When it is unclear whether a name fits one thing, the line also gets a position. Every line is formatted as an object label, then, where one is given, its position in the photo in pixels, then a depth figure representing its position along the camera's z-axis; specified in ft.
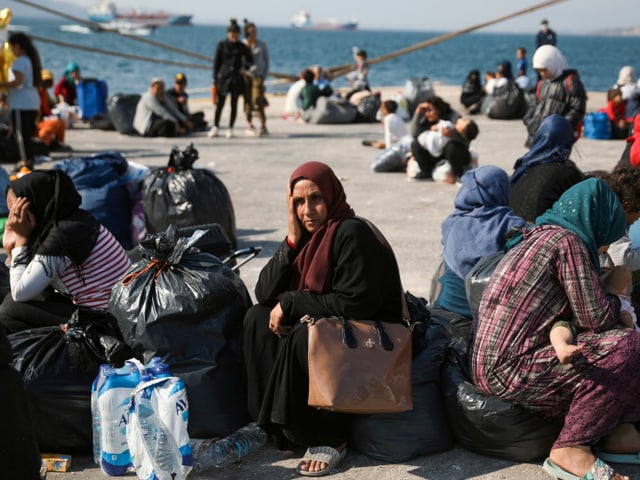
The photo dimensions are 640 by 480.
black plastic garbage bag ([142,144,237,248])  22.57
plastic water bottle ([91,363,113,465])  12.43
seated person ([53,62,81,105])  52.70
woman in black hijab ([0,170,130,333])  14.37
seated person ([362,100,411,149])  39.91
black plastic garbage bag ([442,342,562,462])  12.42
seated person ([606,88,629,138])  45.39
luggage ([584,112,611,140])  45.55
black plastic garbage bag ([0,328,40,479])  8.46
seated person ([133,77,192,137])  46.16
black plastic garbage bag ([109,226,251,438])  13.04
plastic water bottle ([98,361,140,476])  12.23
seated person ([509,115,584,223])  19.38
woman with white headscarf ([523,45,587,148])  29.25
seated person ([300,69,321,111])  53.78
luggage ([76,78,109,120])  51.21
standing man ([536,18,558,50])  64.44
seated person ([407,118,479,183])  33.19
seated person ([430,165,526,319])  15.87
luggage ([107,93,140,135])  48.11
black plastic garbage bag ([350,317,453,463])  12.73
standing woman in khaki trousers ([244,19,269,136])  47.03
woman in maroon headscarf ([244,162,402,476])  12.49
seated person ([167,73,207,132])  49.11
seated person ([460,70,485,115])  60.34
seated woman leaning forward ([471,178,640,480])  11.76
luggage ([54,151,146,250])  23.35
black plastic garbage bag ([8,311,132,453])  12.96
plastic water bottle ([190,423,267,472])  12.49
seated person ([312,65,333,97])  55.21
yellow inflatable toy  34.04
